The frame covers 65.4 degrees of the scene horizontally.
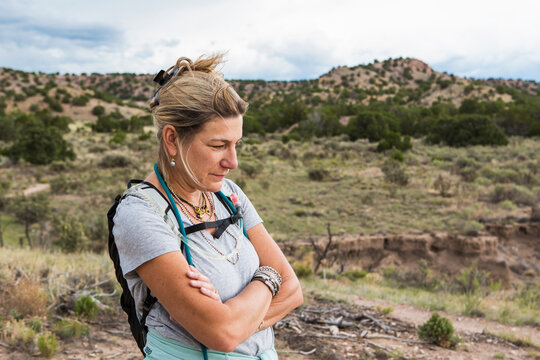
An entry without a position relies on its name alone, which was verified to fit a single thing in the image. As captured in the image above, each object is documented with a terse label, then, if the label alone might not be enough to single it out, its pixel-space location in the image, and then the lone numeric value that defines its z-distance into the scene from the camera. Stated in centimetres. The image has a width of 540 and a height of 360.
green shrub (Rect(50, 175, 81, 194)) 1675
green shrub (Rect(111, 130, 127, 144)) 3037
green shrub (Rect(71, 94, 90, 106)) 5288
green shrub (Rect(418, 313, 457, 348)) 504
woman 135
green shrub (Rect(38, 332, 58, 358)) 382
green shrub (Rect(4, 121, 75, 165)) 2150
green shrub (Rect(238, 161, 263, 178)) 1978
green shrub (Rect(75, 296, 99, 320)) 479
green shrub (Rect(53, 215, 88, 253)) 998
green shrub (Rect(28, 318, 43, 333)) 429
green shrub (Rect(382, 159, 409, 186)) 1797
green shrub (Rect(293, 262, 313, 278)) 901
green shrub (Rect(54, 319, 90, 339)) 430
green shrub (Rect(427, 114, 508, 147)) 2692
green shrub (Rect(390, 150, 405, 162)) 2273
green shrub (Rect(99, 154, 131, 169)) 2231
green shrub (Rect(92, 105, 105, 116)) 5225
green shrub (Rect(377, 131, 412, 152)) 2609
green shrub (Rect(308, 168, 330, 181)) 1994
